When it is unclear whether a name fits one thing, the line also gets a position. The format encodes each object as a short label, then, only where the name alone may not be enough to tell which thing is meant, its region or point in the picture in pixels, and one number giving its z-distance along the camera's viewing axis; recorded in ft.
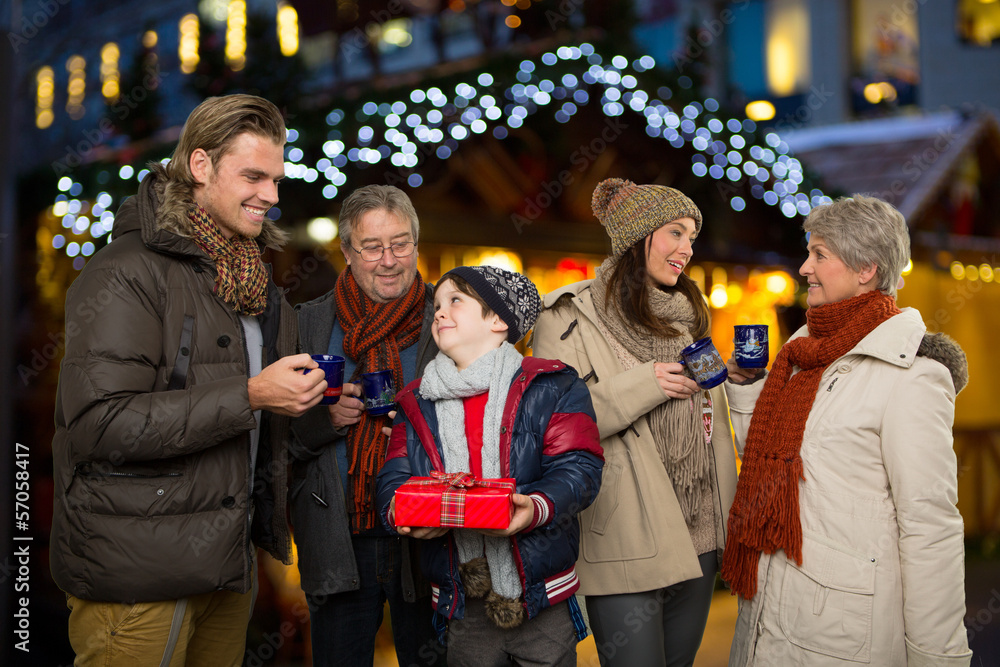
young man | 6.13
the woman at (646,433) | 7.80
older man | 8.18
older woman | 6.61
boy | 6.47
